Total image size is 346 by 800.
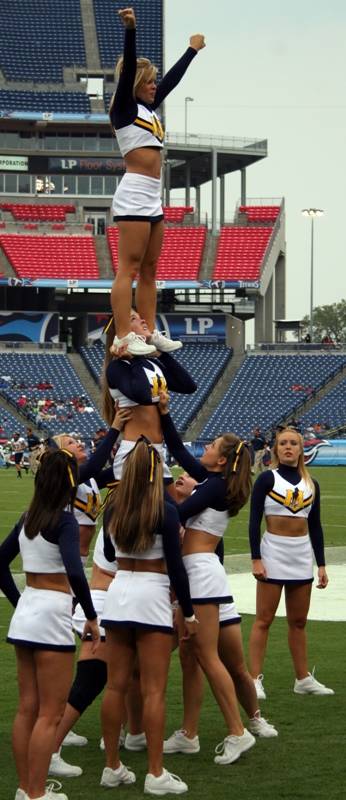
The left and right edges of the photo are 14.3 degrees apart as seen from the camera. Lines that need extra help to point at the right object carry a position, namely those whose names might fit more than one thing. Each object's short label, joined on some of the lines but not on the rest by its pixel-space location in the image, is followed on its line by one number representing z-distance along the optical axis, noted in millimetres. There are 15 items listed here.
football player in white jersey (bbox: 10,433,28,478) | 37053
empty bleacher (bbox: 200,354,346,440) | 48844
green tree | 117750
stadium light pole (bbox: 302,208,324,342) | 62906
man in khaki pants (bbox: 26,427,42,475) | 37731
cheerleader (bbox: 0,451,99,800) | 5992
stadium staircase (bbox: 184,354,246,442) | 48231
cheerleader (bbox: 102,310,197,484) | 7031
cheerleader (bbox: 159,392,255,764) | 7113
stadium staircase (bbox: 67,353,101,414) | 52469
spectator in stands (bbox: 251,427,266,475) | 34812
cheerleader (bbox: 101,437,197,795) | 6434
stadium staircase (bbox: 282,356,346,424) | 49906
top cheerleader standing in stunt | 7434
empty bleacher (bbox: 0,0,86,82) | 62750
